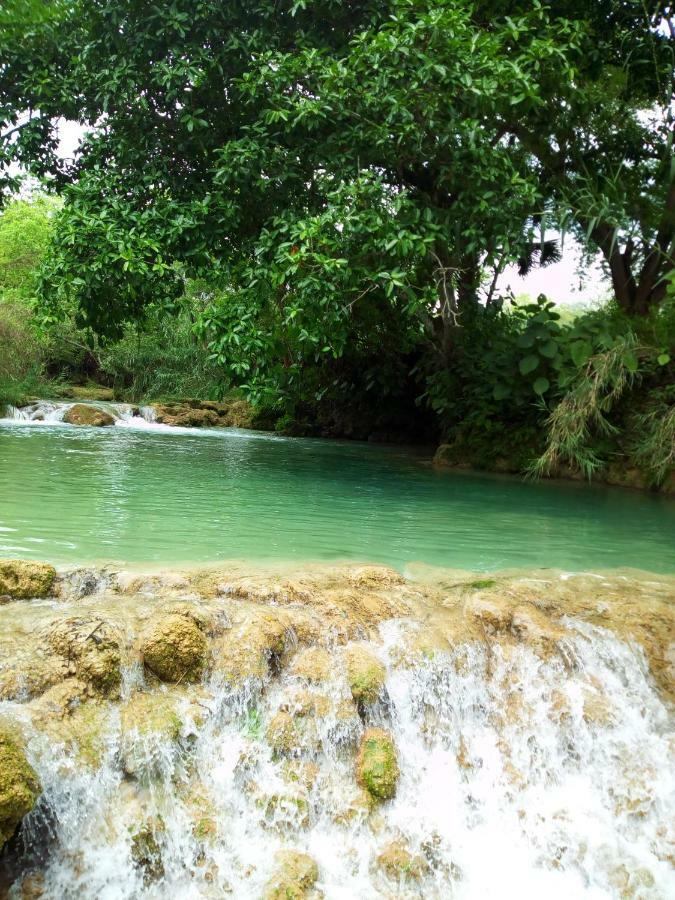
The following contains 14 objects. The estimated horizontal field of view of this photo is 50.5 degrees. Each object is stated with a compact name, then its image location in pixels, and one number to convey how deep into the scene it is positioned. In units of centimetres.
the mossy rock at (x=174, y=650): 351
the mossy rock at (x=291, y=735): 342
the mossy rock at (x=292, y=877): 289
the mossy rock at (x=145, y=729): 313
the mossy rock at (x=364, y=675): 363
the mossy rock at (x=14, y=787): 263
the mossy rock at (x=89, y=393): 2583
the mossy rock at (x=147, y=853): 291
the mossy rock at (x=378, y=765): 335
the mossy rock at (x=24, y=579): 406
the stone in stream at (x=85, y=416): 1930
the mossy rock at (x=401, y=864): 308
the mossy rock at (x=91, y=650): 336
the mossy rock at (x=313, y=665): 368
